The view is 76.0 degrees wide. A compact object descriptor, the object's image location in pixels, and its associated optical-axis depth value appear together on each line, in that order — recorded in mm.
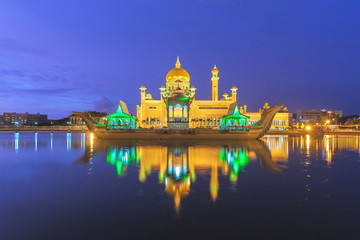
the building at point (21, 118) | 152875
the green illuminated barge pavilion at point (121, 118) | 38125
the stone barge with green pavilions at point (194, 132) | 32875
